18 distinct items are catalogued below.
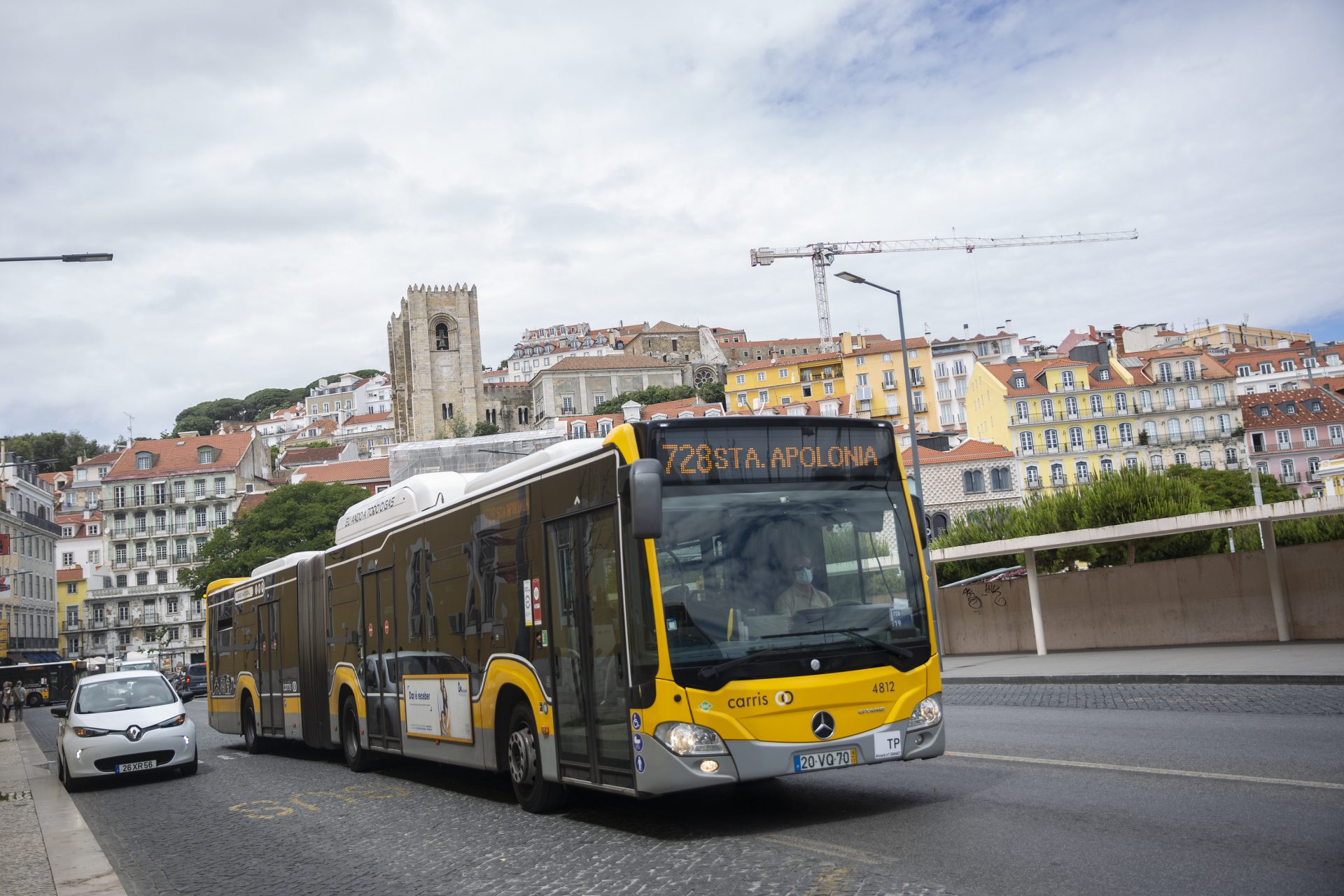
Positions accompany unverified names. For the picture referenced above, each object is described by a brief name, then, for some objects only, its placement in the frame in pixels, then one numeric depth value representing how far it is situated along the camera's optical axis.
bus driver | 8.48
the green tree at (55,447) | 150.50
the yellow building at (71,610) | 108.38
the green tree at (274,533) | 79.31
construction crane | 174.75
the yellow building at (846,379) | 118.94
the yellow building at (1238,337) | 154.88
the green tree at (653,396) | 167.75
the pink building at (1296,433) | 93.81
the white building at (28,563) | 77.69
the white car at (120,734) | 16.34
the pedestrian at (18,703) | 45.72
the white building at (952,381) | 124.69
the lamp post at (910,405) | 26.15
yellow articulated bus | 8.22
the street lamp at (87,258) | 17.33
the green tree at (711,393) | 163.38
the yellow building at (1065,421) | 95.44
